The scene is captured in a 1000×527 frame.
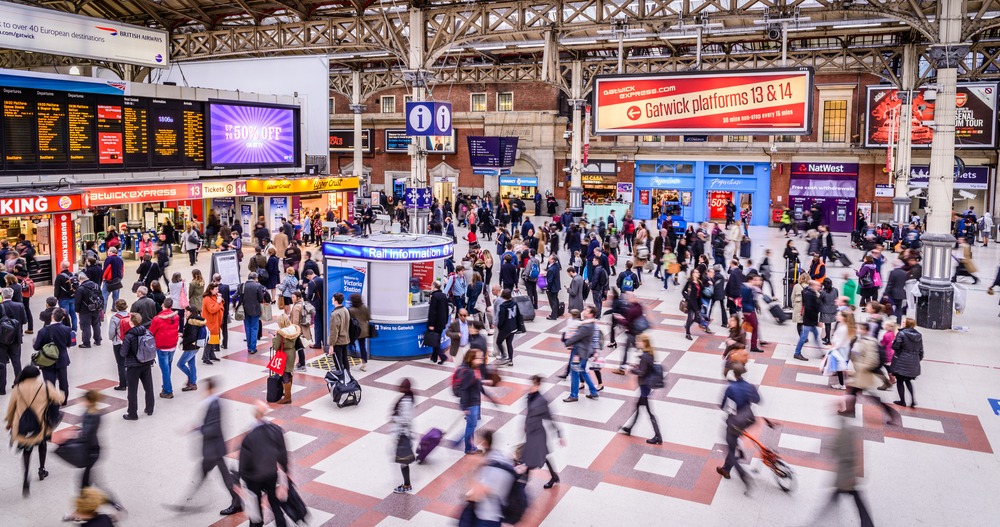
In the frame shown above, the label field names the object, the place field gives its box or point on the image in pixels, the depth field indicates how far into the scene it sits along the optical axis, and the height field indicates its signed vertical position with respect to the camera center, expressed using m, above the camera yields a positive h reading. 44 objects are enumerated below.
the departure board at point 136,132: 25.00 +2.28
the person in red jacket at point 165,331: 11.16 -1.83
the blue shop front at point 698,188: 41.34 +0.99
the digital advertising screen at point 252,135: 28.44 +2.60
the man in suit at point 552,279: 17.11 -1.62
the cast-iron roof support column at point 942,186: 16.98 +0.49
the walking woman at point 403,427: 8.44 -2.39
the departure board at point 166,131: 26.03 +2.40
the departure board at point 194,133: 27.25 +2.45
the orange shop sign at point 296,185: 29.33 +0.72
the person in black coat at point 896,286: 16.30 -1.64
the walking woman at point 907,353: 11.27 -2.09
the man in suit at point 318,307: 14.52 -1.93
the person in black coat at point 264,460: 7.21 -2.36
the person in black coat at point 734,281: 16.19 -1.55
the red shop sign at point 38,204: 19.39 -0.06
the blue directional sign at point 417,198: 22.86 +0.19
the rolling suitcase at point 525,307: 17.28 -2.26
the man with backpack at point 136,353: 10.40 -1.99
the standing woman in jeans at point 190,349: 11.88 -2.23
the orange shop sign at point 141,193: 23.02 +0.28
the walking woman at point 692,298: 15.80 -1.87
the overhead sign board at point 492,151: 41.44 +2.87
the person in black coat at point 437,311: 13.76 -1.87
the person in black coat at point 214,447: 8.14 -2.54
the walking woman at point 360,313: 13.27 -1.85
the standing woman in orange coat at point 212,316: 13.22 -1.92
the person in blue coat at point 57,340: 10.49 -1.86
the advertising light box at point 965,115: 34.22 +4.14
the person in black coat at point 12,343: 11.53 -2.09
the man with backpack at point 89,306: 14.16 -1.90
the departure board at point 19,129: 21.36 +1.99
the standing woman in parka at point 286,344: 11.58 -2.08
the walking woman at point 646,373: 9.93 -2.12
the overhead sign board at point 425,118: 20.64 +2.29
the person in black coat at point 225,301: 14.48 -1.82
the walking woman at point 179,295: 14.16 -1.67
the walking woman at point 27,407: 8.27 -2.16
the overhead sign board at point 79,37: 20.55 +4.72
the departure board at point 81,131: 23.12 +2.13
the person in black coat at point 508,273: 17.36 -1.51
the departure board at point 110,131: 24.03 +2.20
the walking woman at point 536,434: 8.20 -2.40
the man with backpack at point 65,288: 14.70 -1.63
